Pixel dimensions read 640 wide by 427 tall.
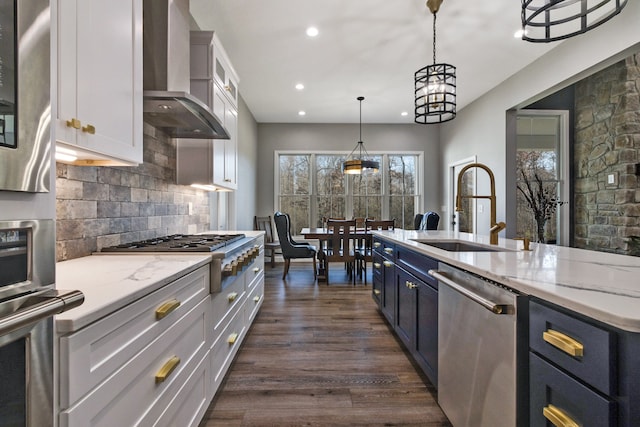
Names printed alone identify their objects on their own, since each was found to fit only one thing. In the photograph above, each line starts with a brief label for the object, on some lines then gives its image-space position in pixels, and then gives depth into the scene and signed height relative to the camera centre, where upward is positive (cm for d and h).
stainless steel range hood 183 +93
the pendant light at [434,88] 277 +116
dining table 474 -34
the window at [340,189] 691 +57
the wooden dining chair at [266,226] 639 -26
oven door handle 50 -17
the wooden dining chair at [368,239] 471 -39
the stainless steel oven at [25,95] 54 +22
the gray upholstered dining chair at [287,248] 485 -55
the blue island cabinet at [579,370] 69 -40
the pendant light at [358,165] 496 +79
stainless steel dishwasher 109 -57
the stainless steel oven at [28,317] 52 -18
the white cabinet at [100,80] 107 +53
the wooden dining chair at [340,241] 471 -42
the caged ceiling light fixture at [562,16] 151 +192
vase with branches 469 +27
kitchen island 71 -34
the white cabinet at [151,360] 75 -48
